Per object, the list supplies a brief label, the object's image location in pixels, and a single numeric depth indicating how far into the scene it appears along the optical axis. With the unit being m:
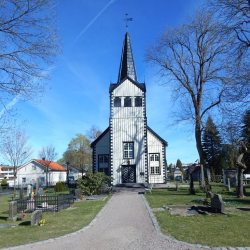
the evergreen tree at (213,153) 50.66
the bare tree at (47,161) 50.28
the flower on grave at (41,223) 9.70
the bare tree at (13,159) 33.17
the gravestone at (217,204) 10.54
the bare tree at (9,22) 8.74
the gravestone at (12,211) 11.65
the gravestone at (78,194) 19.25
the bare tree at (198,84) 21.86
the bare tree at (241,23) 11.15
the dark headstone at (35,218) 9.74
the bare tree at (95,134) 55.93
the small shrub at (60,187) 28.78
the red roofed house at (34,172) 50.83
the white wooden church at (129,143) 29.53
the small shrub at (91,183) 21.97
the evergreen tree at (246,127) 14.31
